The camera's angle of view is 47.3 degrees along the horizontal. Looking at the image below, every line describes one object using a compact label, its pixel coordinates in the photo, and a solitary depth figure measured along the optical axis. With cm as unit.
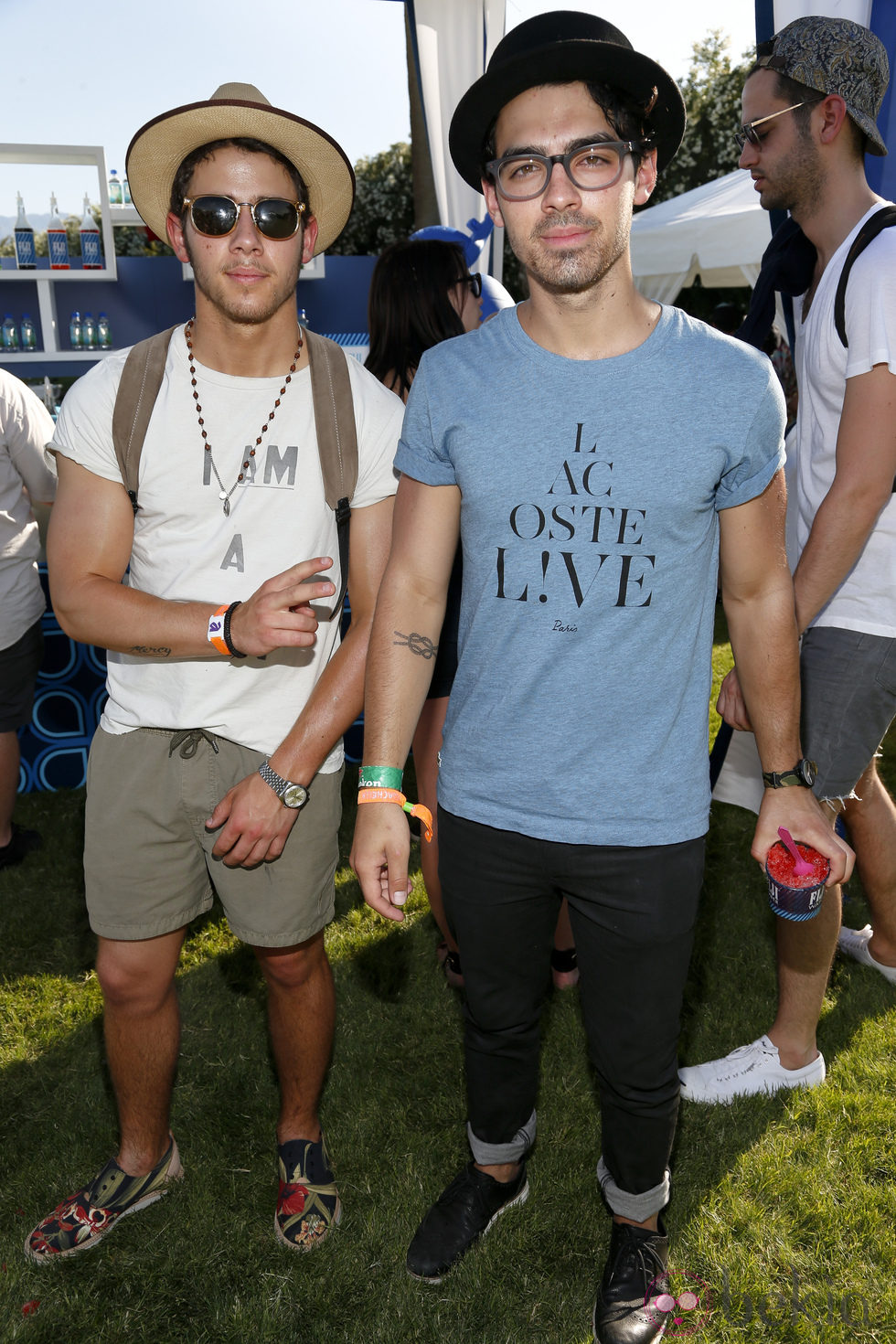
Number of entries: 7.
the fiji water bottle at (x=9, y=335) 951
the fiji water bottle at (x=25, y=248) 918
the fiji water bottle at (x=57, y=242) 941
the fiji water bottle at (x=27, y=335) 949
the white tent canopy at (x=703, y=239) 1122
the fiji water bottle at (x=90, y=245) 957
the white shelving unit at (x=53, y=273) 916
